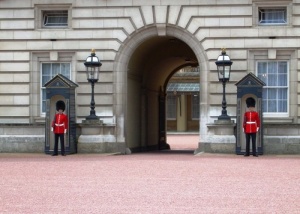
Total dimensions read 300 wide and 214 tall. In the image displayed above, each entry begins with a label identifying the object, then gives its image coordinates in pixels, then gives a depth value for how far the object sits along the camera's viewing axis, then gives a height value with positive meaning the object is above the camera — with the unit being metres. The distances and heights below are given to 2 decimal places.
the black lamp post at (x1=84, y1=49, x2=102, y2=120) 25.17 +1.18
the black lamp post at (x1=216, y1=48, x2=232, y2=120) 24.70 +1.19
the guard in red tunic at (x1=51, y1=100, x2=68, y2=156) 24.53 -0.47
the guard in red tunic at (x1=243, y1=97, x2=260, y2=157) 23.94 -0.40
